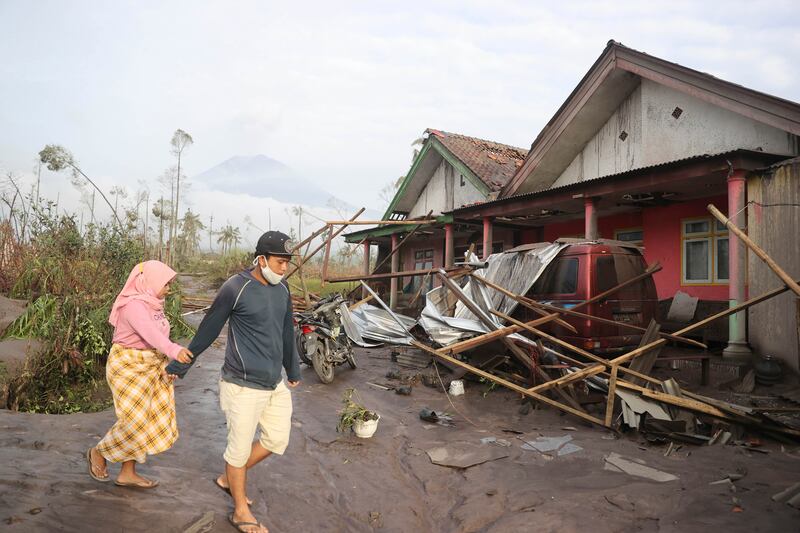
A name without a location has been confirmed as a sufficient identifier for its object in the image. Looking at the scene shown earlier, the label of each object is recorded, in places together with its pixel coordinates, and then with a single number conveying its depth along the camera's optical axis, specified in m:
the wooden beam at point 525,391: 5.34
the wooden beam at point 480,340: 6.20
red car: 6.91
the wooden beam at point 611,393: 5.08
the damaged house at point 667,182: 7.68
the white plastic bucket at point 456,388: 6.94
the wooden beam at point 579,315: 6.47
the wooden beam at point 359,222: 11.49
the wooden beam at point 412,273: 8.07
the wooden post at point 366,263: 20.09
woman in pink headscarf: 3.16
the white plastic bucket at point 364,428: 5.14
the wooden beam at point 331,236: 11.81
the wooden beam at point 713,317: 5.10
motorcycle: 7.86
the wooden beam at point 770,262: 4.32
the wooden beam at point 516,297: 6.84
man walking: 3.04
